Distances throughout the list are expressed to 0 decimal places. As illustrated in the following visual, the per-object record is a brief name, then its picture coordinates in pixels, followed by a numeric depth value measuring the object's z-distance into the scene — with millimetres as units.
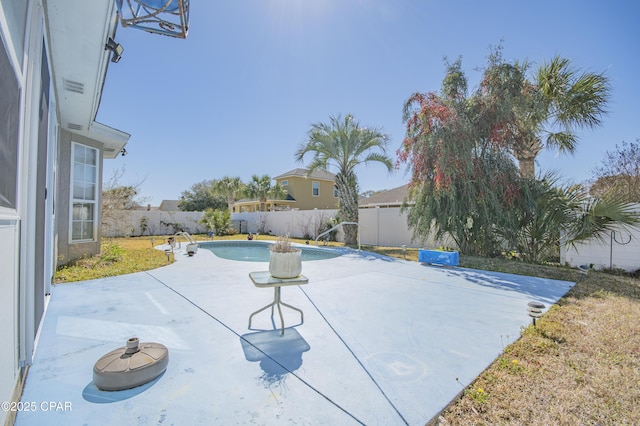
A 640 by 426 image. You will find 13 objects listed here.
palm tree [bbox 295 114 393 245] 14430
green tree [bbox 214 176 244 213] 30750
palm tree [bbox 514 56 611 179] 9289
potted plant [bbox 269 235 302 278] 3711
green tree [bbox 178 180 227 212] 39500
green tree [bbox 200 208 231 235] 20750
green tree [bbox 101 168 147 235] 13747
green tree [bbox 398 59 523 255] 9273
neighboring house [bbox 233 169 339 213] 29078
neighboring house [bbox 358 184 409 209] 19631
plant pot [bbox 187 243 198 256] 10356
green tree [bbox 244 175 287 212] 27266
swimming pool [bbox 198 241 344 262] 12509
